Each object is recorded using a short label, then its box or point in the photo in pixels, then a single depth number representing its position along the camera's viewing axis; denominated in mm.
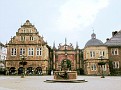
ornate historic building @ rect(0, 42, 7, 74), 29360
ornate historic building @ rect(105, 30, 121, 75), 22662
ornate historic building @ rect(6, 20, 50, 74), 22269
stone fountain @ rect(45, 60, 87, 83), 11396
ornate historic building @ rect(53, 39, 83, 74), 24815
